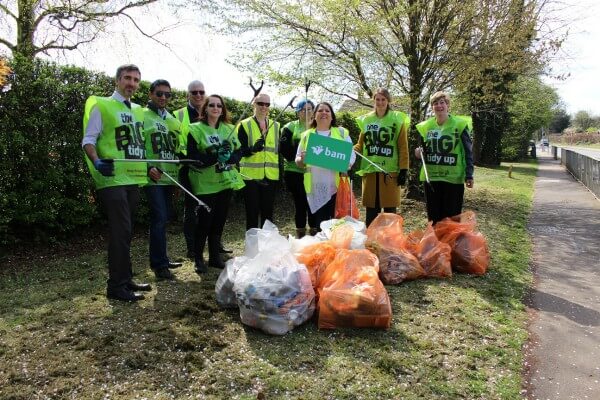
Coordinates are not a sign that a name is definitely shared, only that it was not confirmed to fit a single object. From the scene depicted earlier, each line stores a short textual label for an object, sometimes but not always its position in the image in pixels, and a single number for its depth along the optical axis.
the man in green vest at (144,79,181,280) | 4.63
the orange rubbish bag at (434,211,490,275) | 5.15
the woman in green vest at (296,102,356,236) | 5.18
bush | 5.36
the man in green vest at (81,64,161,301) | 3.89
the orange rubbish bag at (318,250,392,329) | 3.54
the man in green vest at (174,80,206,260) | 5.23
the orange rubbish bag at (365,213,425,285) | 4.71
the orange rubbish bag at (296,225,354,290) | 4.05
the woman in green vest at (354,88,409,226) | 5.77
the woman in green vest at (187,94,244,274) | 4.68
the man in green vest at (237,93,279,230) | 5.20
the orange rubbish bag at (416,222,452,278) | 4.93
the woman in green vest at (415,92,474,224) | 5.50
